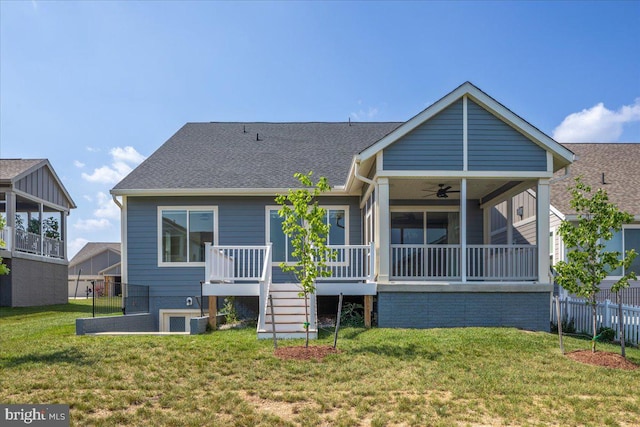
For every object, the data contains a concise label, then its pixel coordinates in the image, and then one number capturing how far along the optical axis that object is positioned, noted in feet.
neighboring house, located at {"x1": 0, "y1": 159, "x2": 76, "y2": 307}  63.31
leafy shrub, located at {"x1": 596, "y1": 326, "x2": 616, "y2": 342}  37.71
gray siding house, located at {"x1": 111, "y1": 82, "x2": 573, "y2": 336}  37.55
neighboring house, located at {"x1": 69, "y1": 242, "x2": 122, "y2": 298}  163.84
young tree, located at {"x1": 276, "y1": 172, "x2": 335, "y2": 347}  30.35
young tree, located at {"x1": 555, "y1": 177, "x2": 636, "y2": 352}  30.42
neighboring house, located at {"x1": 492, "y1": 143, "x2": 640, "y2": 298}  50.62
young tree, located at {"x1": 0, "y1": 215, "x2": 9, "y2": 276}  31.45
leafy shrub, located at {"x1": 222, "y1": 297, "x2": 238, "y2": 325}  41.22
